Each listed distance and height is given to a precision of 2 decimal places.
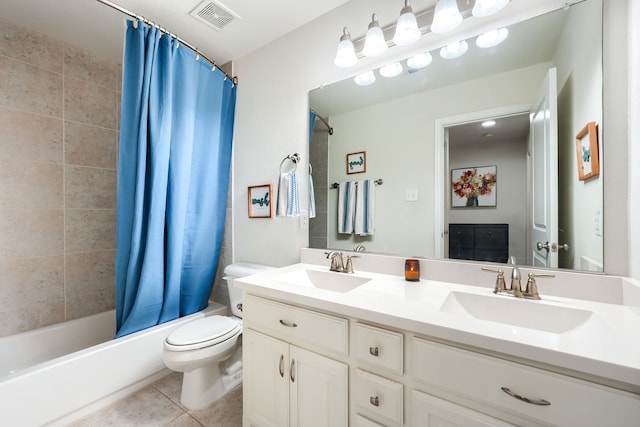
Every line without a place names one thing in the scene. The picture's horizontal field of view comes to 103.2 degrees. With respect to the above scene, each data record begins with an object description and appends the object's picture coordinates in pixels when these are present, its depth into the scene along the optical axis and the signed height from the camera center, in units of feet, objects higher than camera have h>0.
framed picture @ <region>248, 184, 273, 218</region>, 6.31 +0.37
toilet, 4.51 -2.58
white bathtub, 3.96 -2.90
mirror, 3.33 +1.24
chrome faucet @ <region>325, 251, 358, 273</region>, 4.63 -0.90
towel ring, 5.79 +1.26
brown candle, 4.00 -0.88
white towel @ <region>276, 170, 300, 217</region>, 5.58 +0.44
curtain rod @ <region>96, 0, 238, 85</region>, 4.53 +3.81
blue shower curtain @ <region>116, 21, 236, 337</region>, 5.06 +0.83
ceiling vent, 5.10 +4.24
